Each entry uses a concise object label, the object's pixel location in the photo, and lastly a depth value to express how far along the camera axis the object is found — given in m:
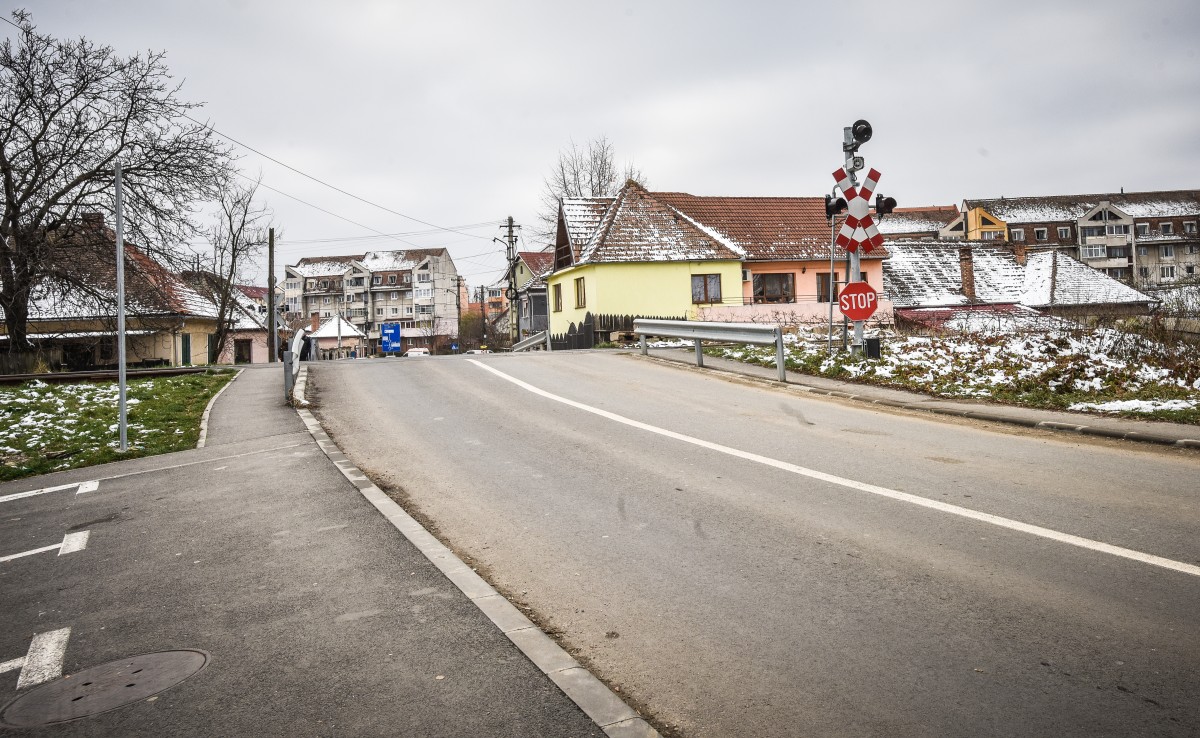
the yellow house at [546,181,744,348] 32.41
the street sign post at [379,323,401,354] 65.06
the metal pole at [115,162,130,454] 10.53
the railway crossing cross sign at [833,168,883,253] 14.26
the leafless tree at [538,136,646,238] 55.88
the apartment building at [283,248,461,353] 114.12
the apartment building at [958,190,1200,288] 90.38
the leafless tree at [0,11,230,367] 20.30
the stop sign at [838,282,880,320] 14.05
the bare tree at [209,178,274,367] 48.44
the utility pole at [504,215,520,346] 53.90
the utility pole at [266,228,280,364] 43.91
